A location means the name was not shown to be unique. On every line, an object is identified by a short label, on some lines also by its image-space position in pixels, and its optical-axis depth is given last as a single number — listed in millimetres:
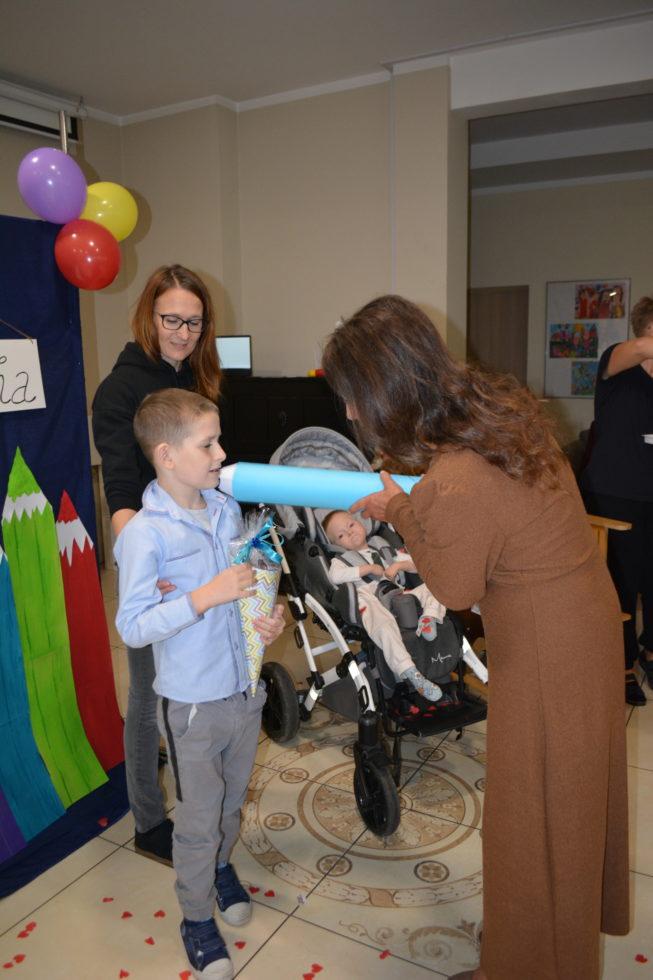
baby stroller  2236
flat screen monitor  5223
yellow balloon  2318
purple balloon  2062
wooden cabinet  4961
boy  1557
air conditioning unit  4664
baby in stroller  2309
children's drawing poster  7598
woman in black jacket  1880
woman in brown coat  1233
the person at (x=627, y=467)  2980
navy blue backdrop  2061
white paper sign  2033
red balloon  2119
